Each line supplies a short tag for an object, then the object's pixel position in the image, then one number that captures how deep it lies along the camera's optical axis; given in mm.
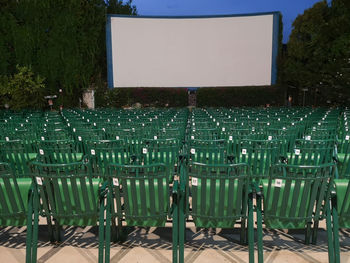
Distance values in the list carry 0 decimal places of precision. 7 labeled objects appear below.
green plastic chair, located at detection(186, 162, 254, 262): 2367
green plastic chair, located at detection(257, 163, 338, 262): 2328
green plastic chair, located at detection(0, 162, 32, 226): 2465
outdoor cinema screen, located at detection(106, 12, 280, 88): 22469
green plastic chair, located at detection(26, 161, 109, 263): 2451
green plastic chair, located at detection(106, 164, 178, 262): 2381
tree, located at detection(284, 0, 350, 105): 18312
